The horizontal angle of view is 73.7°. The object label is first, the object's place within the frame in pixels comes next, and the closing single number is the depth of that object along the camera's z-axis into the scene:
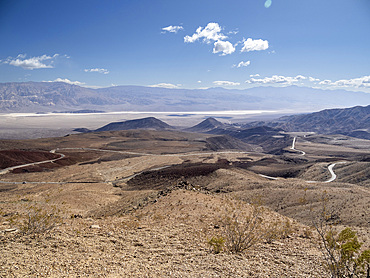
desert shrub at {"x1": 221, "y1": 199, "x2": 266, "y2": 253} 8.20
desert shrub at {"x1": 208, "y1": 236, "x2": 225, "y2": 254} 7.60
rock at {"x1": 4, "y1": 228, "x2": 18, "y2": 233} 9.01
